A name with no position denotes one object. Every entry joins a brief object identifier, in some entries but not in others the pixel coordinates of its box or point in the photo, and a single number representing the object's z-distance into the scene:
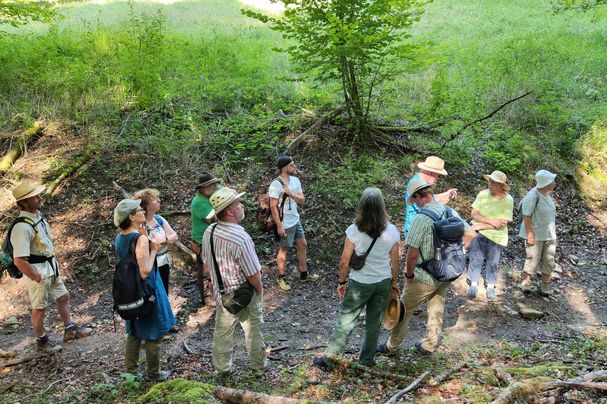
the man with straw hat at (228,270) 4.31
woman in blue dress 4.24
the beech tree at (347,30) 8.23
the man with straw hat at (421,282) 4.68
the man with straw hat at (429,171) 5.57
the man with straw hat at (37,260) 5.20
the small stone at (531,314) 6.53
